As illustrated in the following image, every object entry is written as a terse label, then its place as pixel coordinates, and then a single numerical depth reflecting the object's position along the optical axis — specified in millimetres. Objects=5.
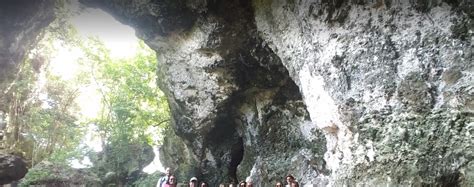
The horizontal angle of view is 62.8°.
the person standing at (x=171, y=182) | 9422
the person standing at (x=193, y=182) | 9320
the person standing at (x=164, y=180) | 9538
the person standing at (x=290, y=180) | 8409
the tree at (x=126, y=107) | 16891
